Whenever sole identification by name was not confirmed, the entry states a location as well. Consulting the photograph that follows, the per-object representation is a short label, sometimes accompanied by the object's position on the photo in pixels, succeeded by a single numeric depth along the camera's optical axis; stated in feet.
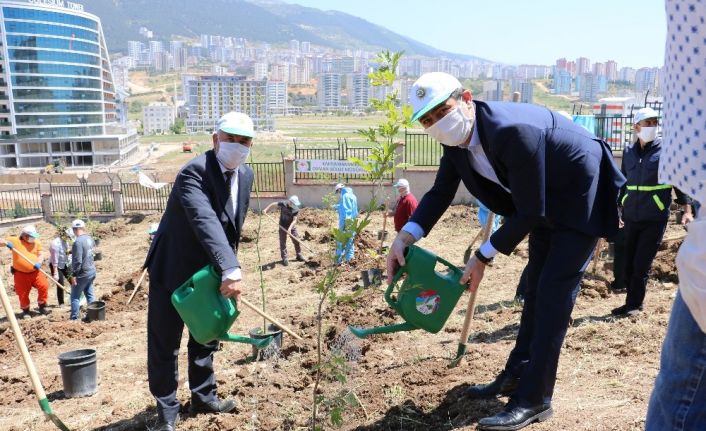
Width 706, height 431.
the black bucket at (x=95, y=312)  28.45
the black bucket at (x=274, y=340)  17.07
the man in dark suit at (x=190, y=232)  11.92
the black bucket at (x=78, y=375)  17.40
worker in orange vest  31.78
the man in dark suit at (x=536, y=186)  9.23
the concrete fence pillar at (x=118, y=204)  58.95
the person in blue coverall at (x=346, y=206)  34.81
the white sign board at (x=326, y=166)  56.44
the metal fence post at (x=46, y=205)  61.68
